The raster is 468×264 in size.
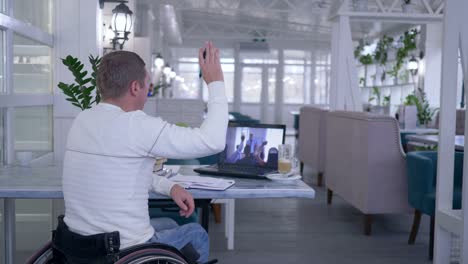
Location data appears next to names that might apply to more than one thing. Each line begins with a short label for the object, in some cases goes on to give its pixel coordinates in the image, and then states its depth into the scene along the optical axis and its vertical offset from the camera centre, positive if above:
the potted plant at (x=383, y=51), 14.70 +1.28
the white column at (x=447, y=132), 3.37 -0.19
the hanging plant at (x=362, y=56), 15.52 +1.22
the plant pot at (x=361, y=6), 7.68 +1.25
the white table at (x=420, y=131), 7.91 -0.42
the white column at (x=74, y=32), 3.91 +0.41
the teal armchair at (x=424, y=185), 4.08 -0.62
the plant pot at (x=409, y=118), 8.65 -0.27
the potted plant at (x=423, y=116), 9.19 -0.25
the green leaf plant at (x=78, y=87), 3.17 +0.03
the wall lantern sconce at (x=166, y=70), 13.82 +0.60
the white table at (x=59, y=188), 2.39 -0.40
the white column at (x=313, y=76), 20.62 +0.80
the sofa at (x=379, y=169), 4.57 -0.56
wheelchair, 1.88 -0.53
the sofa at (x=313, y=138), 6.93 -0.52
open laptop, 2.93 -0.27
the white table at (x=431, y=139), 4.94 -0.40
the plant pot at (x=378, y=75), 15.94 +0.70
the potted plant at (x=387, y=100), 14.70 -0.01
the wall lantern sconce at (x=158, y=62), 11.75 +0.68
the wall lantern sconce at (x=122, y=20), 5.06 +0.65
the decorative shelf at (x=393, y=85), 14.25 +0.39
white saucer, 2.68 -0.38
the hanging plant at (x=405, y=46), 13.28 +1.26
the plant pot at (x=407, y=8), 7.73 +1.25
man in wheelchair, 1.92 -0.18
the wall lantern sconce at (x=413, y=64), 13.12 +0.84
